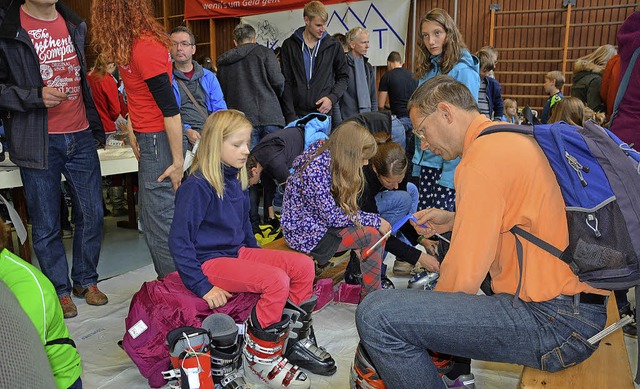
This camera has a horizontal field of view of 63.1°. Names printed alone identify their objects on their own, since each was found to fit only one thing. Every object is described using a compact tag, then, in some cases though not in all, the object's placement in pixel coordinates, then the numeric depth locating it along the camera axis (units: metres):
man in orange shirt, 1.34
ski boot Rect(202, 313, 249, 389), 1.84
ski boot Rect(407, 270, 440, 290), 2.94
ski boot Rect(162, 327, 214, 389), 1.70
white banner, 8.09
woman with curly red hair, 2.32
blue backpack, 1.23
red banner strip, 9.06
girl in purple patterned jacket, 2.50
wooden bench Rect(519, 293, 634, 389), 1.40
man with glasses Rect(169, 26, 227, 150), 3.31
